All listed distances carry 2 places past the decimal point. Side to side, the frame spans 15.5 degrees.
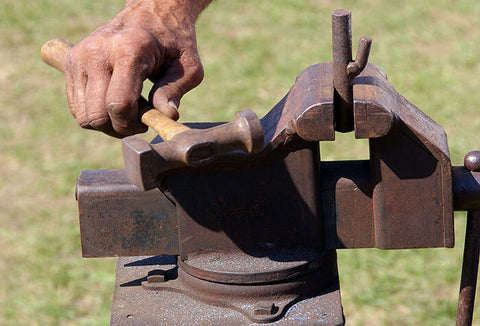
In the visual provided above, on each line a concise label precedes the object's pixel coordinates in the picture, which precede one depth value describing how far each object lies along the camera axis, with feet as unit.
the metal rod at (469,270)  5.38
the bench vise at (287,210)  5.14
